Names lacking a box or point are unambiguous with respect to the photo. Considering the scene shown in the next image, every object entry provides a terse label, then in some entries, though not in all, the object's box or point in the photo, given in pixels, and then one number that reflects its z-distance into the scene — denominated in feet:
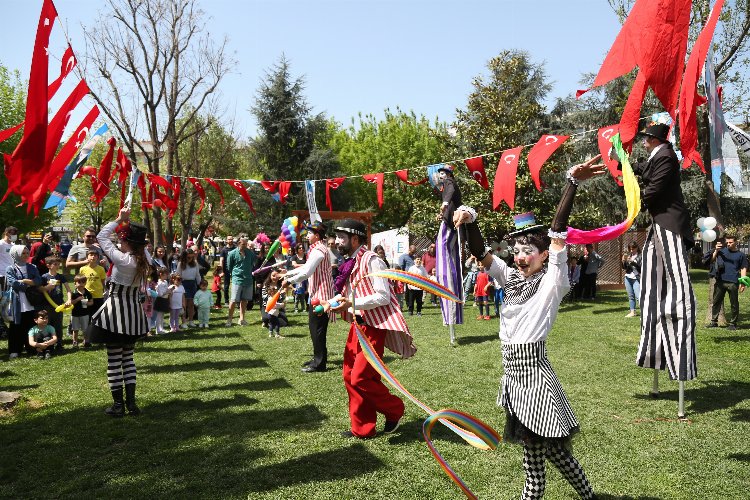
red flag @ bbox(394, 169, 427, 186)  45.63
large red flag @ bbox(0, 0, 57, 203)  13.52
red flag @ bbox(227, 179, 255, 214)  49.98
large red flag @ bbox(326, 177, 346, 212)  52.85
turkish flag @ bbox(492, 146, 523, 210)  24.39
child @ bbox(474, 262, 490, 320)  44.66
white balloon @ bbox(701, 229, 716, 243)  20.95
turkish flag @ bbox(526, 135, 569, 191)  24.44
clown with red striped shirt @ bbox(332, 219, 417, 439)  17.10
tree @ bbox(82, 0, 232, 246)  69.36
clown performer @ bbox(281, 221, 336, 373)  23.39
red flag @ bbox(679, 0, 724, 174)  12.44
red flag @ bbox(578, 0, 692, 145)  13.05
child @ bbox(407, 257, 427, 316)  48.80
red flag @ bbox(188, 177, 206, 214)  48.83
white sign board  91.50
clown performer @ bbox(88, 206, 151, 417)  19.34
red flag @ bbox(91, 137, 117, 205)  33.37
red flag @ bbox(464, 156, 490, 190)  39.09
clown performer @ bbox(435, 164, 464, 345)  28.40
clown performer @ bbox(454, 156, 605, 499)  10.97
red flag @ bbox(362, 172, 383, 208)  46.91
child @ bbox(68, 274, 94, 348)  33.47
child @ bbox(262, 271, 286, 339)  37.47
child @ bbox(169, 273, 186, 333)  40.20
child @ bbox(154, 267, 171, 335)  38.78
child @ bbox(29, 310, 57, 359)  30.82
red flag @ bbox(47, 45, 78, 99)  14.42
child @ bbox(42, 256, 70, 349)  32.58
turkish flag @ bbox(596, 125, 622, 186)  24.70
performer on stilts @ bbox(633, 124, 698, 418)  17.15
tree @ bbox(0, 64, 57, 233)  96.68
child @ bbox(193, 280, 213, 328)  42.70
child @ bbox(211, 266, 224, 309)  56.49
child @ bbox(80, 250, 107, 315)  33.58
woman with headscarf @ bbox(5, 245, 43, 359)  30.68
